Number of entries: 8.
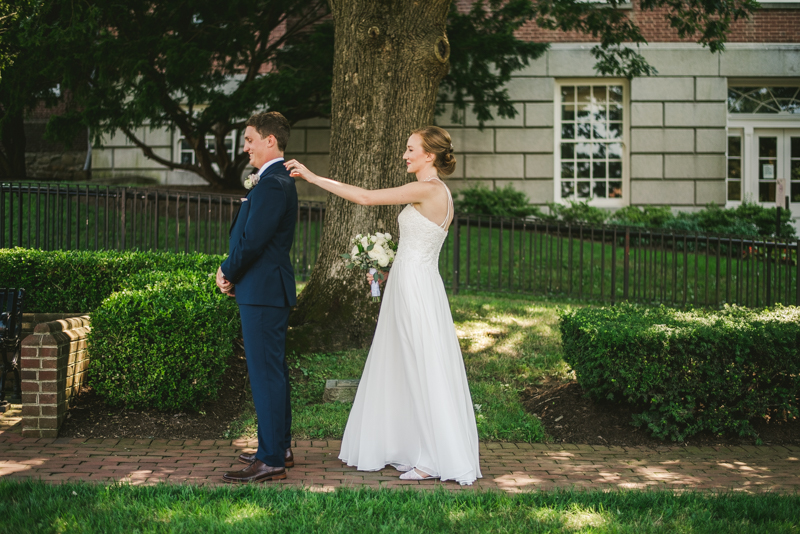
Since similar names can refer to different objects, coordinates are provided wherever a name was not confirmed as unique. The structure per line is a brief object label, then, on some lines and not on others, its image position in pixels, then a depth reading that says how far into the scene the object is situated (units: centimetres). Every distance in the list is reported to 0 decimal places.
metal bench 604
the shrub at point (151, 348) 563
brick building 1816
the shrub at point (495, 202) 1717
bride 465
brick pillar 538
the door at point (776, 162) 1862
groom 439
